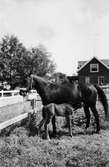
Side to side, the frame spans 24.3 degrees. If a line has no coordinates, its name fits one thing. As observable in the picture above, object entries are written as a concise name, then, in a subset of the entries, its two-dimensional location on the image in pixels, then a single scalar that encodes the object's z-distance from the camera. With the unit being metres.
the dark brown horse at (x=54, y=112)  7.04
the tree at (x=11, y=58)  53.16
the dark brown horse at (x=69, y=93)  7.42
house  47.38
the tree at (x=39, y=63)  55.22
